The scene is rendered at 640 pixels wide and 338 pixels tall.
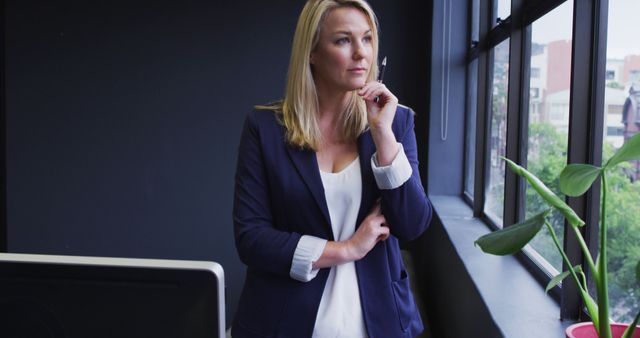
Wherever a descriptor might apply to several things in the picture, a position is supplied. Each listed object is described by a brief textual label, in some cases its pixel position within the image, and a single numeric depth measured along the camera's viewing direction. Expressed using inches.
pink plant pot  42.1
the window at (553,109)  56.5
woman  53.7
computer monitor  27.5
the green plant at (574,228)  35.5
